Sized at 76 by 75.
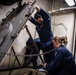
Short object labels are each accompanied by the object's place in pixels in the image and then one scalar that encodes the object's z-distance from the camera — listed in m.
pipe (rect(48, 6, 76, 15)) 2.69
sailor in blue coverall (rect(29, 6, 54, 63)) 2.11
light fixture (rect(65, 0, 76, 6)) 2.58
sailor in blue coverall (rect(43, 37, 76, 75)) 1.61
